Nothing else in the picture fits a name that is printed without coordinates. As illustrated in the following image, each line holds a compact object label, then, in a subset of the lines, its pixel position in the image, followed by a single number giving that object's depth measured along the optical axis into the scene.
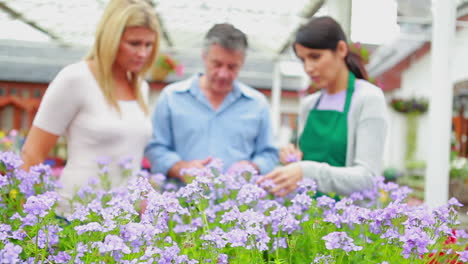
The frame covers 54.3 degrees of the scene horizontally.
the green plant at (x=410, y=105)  12.70
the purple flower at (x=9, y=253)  0.77
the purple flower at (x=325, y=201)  1.21
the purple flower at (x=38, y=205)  0.91
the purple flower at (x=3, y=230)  0.91
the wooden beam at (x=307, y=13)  4.94
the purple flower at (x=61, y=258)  0.98
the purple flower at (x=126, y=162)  1.68
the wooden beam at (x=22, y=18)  8.70
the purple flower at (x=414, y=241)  0.96
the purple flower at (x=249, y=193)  1.15
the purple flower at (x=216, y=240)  0.94
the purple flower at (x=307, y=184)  1.30
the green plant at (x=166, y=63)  10.44
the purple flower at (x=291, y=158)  1.78
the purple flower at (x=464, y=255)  1.05
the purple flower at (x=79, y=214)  0.97
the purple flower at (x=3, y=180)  1.06
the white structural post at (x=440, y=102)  2.76
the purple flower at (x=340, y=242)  0.93
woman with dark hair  1.61
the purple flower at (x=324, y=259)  0.96
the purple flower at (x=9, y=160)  1.22
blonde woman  1.71
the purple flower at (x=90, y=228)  0.87
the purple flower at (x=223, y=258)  0.95
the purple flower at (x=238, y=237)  0.91
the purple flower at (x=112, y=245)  0.81
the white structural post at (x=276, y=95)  13.30
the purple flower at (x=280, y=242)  1.12
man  2.01
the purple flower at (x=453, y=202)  1.16
